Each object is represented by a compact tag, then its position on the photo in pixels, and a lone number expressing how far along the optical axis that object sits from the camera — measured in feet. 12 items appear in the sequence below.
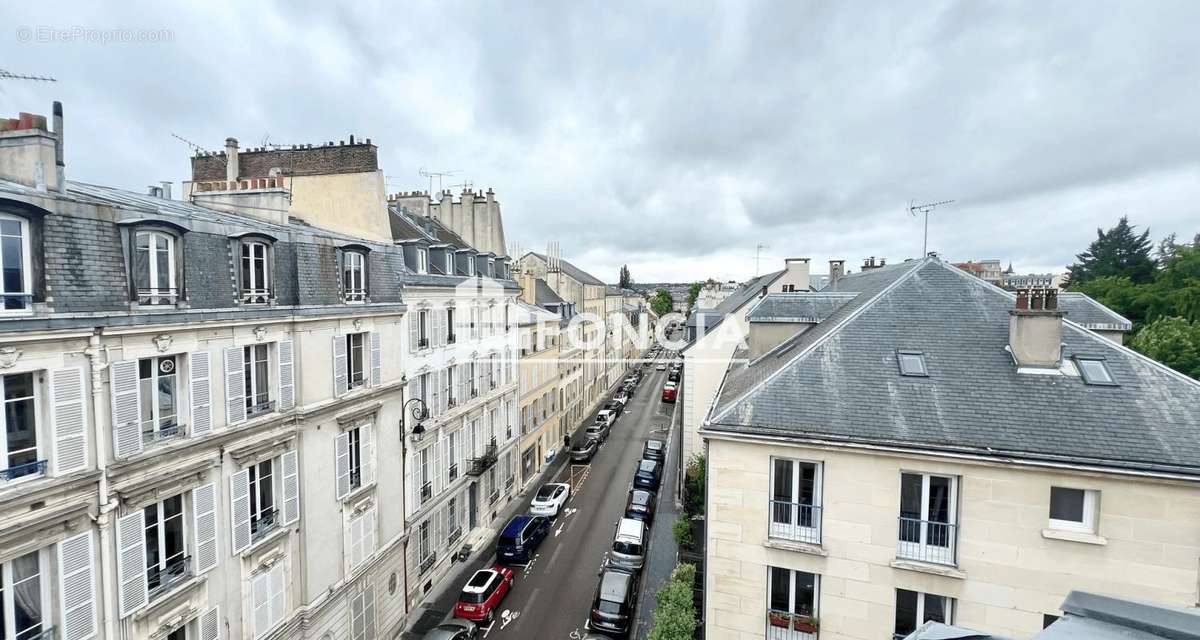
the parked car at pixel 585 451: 107.04
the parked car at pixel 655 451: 102.99
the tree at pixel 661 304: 328.08
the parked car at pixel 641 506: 78.07
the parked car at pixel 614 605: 52.80
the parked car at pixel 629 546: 65.87
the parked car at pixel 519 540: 67.41
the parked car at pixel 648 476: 90.48
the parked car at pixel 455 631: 47.91
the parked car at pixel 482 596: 54.08
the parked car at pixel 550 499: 79.56
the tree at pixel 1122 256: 143.95
